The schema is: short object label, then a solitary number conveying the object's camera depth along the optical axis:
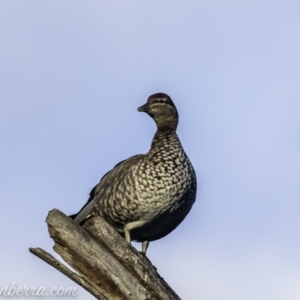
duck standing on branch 22.89
